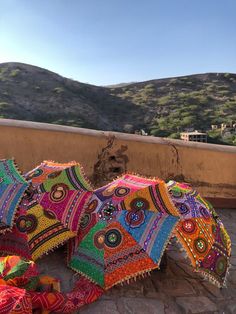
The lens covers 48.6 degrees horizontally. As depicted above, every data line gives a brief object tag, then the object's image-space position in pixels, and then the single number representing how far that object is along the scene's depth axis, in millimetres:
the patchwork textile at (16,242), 1886
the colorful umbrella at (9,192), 1872
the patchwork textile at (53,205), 1922
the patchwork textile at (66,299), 1595
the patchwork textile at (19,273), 1599
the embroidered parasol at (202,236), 1851
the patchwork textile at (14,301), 1383
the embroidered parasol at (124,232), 1791
